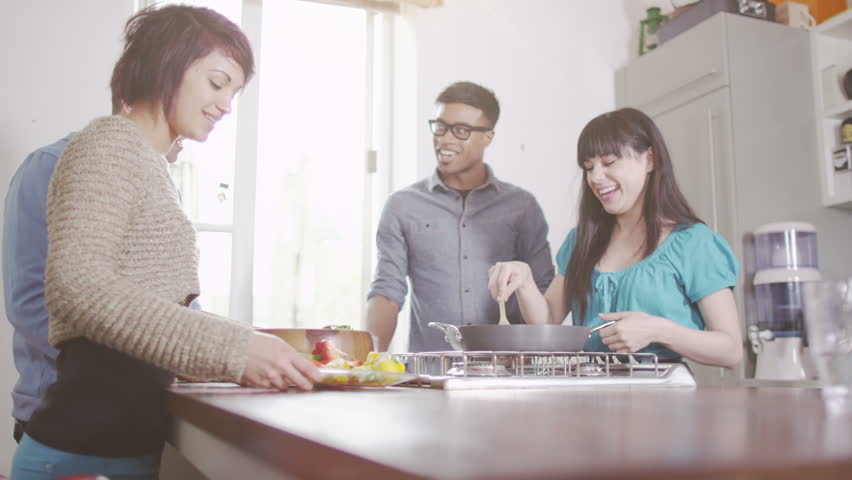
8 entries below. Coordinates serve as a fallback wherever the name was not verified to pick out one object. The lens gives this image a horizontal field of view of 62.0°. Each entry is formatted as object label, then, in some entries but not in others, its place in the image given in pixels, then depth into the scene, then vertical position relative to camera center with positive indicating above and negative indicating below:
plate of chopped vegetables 0.78 -0.07
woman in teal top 1.34 +0.11
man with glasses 2.37 +0.25
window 2.52 +0.54
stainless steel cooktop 0.82 -0.07
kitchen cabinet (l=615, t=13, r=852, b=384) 2.48 +0.66
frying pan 0.92 -0.03
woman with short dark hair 0.71 -0.01
